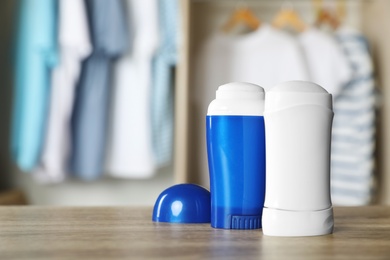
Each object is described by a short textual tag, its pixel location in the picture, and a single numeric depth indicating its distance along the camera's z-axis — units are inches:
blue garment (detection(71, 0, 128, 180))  93.7
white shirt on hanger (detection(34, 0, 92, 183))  91.6
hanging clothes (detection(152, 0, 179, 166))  96.6
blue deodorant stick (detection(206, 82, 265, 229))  31.9
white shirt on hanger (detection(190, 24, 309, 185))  98.8
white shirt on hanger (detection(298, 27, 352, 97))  98.0
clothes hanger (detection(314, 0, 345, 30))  108.0
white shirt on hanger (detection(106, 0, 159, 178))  96.0
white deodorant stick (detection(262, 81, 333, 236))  30.4
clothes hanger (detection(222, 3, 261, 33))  106.7
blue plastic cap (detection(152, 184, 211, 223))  34.0
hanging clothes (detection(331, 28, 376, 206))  98.7
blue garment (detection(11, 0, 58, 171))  91.4
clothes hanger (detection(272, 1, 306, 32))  105.1
